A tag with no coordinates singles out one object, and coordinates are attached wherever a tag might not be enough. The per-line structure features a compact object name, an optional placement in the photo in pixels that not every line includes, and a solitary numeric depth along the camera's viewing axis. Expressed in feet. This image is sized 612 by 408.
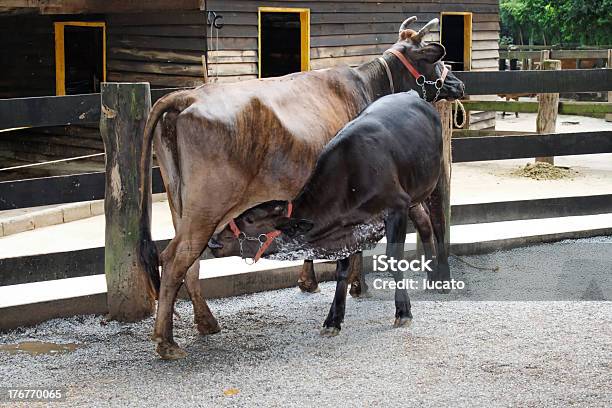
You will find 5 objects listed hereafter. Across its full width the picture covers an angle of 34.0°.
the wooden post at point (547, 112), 43.88
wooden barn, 41.60
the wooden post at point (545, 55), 71.46
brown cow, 18.31
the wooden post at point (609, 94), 65.48
